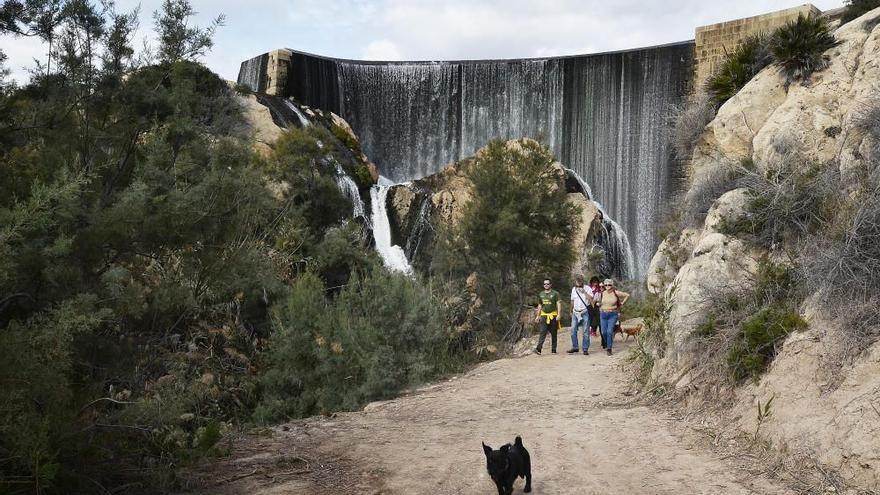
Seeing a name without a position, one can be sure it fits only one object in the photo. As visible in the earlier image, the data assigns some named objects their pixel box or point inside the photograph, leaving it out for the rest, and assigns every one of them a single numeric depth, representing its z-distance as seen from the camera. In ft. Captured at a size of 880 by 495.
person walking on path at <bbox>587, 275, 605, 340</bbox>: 43.07
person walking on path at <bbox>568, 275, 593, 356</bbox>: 41.29
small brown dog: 44.32
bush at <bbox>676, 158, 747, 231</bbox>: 33.79
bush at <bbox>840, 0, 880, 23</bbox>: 50.96
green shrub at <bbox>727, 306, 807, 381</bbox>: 22.29
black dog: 16.61
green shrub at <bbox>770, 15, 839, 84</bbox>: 38.04
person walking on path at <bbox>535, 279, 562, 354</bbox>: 42.11
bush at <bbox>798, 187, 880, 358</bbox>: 19.49
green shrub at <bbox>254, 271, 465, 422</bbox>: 34.09
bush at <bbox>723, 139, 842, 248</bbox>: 26.32
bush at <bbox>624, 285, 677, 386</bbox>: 30.22
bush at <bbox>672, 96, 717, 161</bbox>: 45.92
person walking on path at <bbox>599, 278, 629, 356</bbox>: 39.73
